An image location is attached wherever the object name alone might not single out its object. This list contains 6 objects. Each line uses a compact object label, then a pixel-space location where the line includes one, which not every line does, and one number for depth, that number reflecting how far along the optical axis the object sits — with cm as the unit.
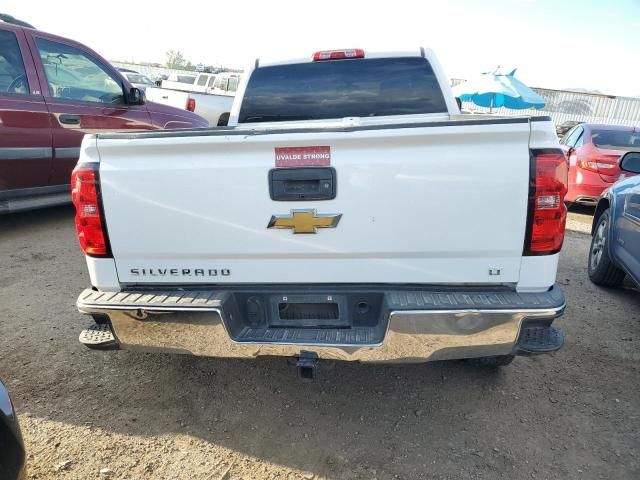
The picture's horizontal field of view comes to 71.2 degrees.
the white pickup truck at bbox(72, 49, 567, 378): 199
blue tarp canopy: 1380
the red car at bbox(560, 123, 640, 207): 671
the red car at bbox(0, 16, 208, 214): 487
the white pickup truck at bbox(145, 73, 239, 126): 1076
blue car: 357
